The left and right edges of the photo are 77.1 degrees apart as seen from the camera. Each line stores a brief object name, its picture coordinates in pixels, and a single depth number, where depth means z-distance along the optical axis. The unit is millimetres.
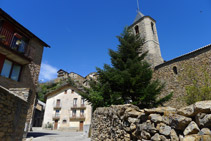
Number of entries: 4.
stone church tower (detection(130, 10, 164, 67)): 15962
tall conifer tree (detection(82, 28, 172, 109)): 8289
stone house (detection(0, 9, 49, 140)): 10133
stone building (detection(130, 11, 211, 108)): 10766
